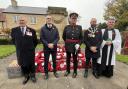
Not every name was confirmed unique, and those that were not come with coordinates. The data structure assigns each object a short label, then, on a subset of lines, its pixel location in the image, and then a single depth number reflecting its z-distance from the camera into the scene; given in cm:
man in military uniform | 211
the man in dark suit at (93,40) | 212
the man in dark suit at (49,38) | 206
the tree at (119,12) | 1179
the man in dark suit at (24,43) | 197
